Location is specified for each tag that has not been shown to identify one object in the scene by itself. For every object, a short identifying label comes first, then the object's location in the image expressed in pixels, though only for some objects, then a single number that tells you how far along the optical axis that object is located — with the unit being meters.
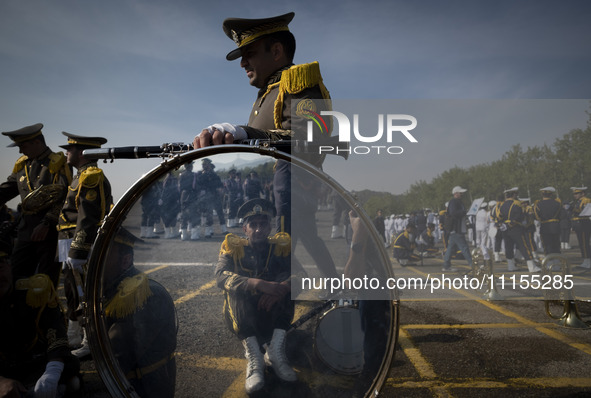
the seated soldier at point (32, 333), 2.60
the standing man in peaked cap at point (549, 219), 9.73
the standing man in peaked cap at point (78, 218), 3.54
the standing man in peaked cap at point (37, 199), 4.35
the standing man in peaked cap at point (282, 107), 1.46
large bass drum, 1.45
